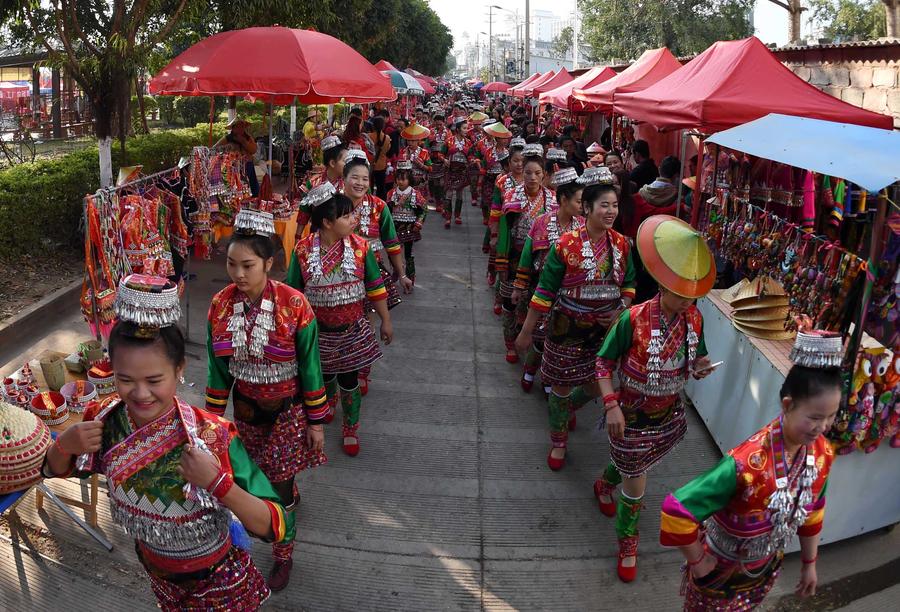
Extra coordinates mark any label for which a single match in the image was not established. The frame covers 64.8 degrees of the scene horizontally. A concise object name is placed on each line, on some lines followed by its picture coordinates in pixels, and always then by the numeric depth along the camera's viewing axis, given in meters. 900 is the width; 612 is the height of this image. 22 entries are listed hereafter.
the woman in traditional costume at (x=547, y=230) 5.14
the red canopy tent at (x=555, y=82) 18.38
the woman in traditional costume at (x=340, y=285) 4.27
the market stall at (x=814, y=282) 3.43
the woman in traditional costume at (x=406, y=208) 8.32
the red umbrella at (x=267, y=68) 5.99
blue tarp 3.17
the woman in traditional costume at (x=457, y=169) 12.80
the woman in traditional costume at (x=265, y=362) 3.29
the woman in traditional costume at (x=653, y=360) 3.25
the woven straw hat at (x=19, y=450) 2.96
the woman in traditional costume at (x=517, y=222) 6.27
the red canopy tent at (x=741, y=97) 5.77
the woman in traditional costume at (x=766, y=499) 2.33
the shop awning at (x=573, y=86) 12.05
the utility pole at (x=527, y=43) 33.34
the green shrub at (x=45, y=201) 7.56
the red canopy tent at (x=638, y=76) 9.16
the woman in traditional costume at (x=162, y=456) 2.06
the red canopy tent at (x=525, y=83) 22.72
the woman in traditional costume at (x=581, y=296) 4.41
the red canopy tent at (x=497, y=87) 29.24
